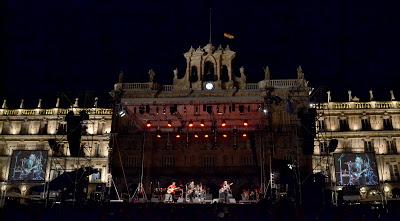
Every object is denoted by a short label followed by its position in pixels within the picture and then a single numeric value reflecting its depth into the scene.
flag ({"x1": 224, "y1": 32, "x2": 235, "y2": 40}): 42.89
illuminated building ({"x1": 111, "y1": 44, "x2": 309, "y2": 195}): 39.34
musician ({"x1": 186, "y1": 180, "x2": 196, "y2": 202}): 31.66
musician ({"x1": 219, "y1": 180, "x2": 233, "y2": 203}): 30.95
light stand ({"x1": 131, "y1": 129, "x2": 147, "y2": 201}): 31.72
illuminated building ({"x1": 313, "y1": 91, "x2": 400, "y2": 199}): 47.72
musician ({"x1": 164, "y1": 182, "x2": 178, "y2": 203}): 30.94
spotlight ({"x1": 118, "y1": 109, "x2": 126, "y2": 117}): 34.40
